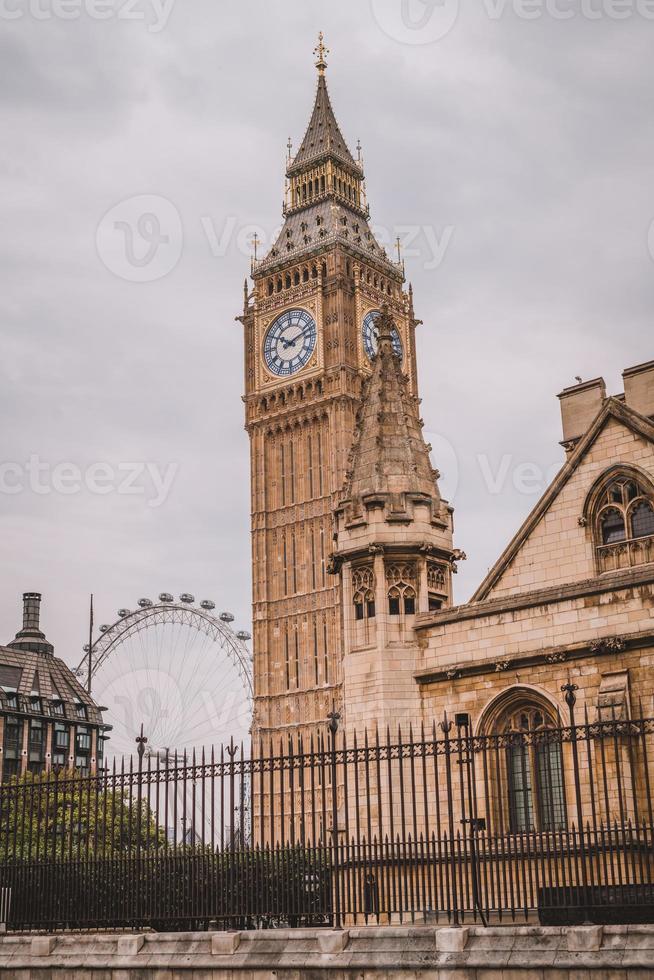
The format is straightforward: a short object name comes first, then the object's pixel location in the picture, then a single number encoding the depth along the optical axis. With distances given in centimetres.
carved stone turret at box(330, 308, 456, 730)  2367
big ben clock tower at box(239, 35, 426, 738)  9012
